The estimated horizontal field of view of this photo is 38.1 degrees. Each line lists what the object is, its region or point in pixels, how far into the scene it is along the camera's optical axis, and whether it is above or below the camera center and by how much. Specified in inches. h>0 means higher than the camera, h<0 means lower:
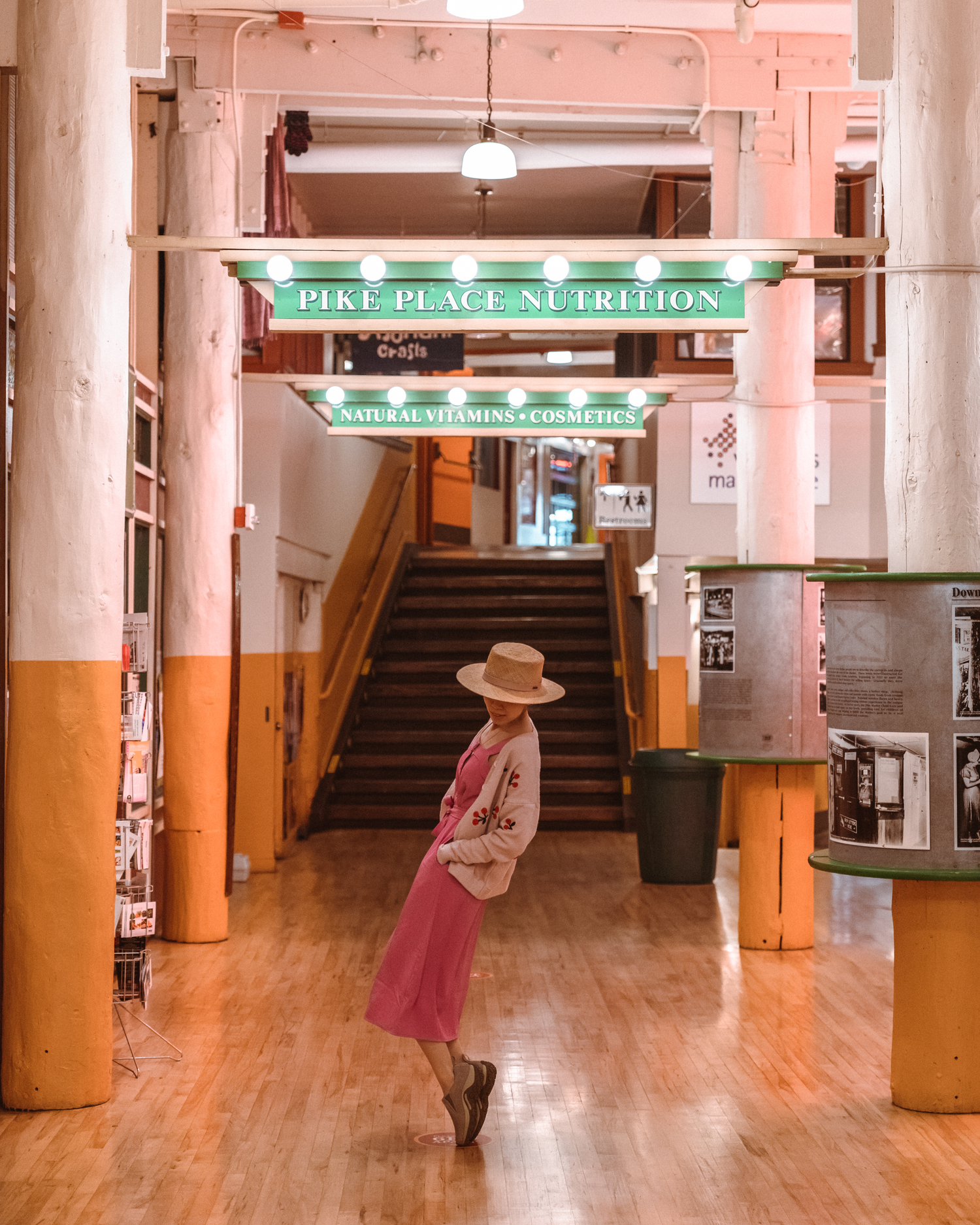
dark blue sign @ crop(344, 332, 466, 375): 453.1 +82.5
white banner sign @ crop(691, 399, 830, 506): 456.1 +51.3
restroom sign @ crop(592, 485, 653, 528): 457.7 +32.8
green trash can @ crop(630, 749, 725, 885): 382.3 -57.5
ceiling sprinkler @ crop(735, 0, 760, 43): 271.3 +112.7
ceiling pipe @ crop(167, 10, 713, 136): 308.0 +128.1
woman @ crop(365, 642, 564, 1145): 172.6 -35.1
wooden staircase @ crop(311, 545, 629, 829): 493.4 -33.0
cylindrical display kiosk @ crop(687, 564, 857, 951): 289.4 -22.0
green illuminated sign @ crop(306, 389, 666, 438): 340.5 +47.5
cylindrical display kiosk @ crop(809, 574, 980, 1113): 183.5 -24.5
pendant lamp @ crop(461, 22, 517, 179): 283.0 +89.5
